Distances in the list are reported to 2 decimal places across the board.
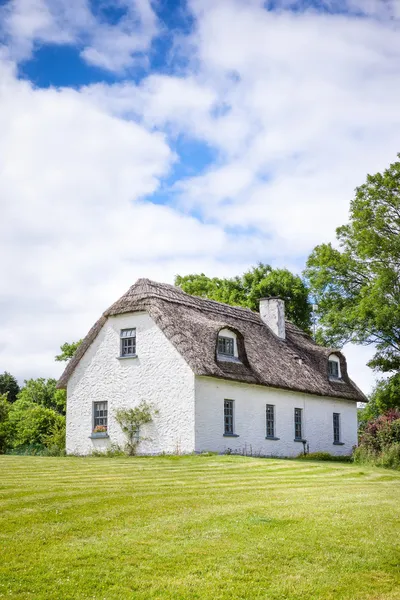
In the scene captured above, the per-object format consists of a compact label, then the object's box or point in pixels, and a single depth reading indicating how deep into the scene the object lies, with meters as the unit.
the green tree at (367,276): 35.59
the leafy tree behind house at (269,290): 48.03
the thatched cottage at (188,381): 25.52
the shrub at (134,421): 26.05
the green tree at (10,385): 67.55
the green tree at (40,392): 63.34
